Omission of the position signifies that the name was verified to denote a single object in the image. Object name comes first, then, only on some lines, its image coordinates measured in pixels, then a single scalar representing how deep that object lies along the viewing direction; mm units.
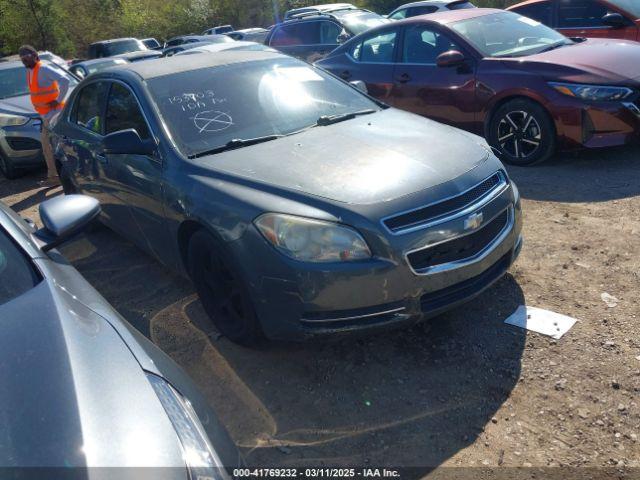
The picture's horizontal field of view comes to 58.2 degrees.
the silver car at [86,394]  1478
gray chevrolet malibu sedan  2814
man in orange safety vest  7242
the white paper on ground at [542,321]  3242
